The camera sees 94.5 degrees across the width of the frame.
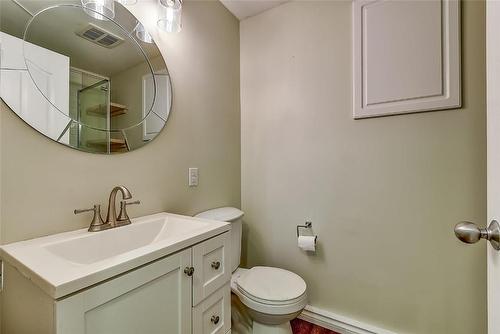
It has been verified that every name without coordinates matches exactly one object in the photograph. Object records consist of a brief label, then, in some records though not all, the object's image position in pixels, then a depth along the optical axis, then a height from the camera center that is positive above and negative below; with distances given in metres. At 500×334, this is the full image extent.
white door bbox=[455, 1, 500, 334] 0.55 -0.05
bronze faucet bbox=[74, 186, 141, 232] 0.95 -0.21
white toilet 1.22 -0.70
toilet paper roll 1.58 -0.52
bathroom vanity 0.55 -0.34
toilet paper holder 1.67 -0.43
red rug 1.58 -1.13
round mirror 0.82 +0.40
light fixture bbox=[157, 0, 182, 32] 1.22 +0.82
